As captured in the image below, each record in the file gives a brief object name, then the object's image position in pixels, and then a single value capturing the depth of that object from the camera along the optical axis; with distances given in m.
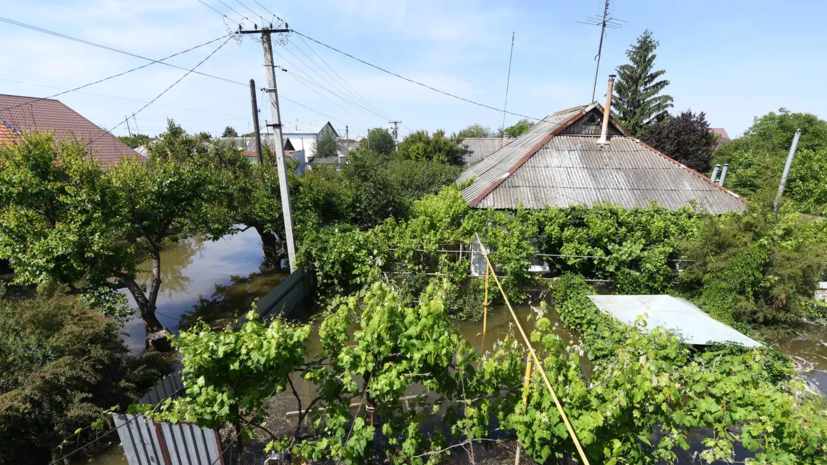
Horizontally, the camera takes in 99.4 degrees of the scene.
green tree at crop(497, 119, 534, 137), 53.54
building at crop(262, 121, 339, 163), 60.69
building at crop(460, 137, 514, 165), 35.31
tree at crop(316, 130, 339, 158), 45.56
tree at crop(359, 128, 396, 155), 38.09
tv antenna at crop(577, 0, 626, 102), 17.80
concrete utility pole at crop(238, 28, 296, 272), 7.34
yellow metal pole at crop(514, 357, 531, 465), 3.67
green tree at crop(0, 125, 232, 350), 5.86
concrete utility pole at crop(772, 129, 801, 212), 9.59
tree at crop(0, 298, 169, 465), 4.75
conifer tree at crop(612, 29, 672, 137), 29.59
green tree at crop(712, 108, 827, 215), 15.71
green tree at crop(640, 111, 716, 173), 23.72
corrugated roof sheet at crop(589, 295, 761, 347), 6.48
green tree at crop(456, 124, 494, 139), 54.19
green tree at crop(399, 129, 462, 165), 27.19
